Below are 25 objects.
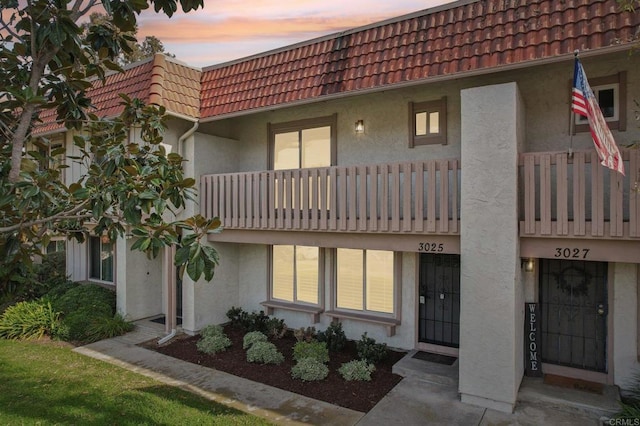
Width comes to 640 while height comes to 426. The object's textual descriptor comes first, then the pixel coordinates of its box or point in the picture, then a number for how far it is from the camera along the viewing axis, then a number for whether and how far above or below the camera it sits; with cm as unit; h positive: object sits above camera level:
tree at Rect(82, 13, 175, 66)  2267 +999
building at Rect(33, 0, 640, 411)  599 +45
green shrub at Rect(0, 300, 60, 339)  977 -271
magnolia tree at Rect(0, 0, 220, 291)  329 +55
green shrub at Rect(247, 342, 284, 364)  806 -292
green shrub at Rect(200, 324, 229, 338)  920 -278
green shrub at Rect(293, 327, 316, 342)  905 -282
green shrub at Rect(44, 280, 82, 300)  1140 -230
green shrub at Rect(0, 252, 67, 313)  412 -163
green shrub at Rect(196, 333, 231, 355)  866 -292
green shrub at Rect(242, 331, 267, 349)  877 -280
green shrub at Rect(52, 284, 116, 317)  1060 -241
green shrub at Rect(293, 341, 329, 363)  790 -280
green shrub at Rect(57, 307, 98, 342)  971 -275
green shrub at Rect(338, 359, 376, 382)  716 -290
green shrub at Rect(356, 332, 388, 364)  794 -280
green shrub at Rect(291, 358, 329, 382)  720 -291
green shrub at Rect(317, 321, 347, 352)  868 -276
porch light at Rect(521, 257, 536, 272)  716 -95
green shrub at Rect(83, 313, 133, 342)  971 -289
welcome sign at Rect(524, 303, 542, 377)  709 -231
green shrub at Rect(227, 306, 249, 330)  1022 -273
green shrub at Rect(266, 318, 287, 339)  958 -282
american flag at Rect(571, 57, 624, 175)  481 +117
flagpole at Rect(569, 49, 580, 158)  526 +161
